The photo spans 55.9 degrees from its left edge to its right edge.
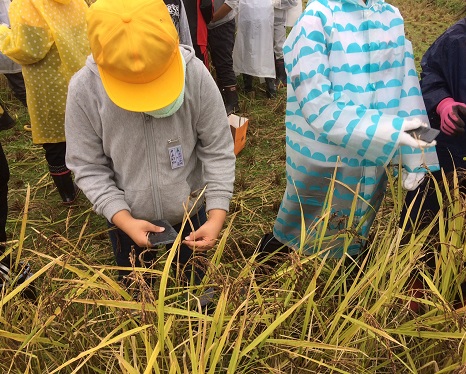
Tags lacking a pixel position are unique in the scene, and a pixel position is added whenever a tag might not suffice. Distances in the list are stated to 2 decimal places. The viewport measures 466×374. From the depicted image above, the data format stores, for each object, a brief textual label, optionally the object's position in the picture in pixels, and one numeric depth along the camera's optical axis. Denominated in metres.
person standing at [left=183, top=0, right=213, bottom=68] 3.25
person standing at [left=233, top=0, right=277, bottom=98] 3.92
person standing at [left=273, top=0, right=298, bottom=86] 4.19
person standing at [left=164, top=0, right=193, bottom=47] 2.60
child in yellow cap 1.07
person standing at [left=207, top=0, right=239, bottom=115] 3.55
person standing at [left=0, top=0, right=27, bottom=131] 3.06
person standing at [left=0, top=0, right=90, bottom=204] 2.04
